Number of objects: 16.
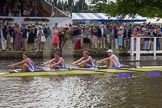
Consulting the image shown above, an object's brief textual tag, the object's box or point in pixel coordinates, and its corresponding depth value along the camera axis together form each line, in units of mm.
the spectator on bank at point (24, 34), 20485
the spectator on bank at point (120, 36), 22015
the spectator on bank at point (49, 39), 21421
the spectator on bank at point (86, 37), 21691
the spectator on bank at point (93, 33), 21668
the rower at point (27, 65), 15069
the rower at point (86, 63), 16223
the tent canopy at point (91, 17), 30564
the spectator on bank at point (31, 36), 20485
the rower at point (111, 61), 16201
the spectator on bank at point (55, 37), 20794
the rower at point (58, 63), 15786
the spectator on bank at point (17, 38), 20130
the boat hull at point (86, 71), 14700
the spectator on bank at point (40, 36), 20807
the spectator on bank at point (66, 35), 21164
